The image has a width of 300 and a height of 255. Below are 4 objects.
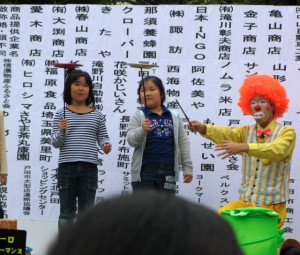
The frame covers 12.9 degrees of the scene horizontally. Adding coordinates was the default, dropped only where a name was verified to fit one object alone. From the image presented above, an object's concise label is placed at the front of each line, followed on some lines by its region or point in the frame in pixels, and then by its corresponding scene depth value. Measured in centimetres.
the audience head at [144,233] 173
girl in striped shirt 1155
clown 1039
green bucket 925
